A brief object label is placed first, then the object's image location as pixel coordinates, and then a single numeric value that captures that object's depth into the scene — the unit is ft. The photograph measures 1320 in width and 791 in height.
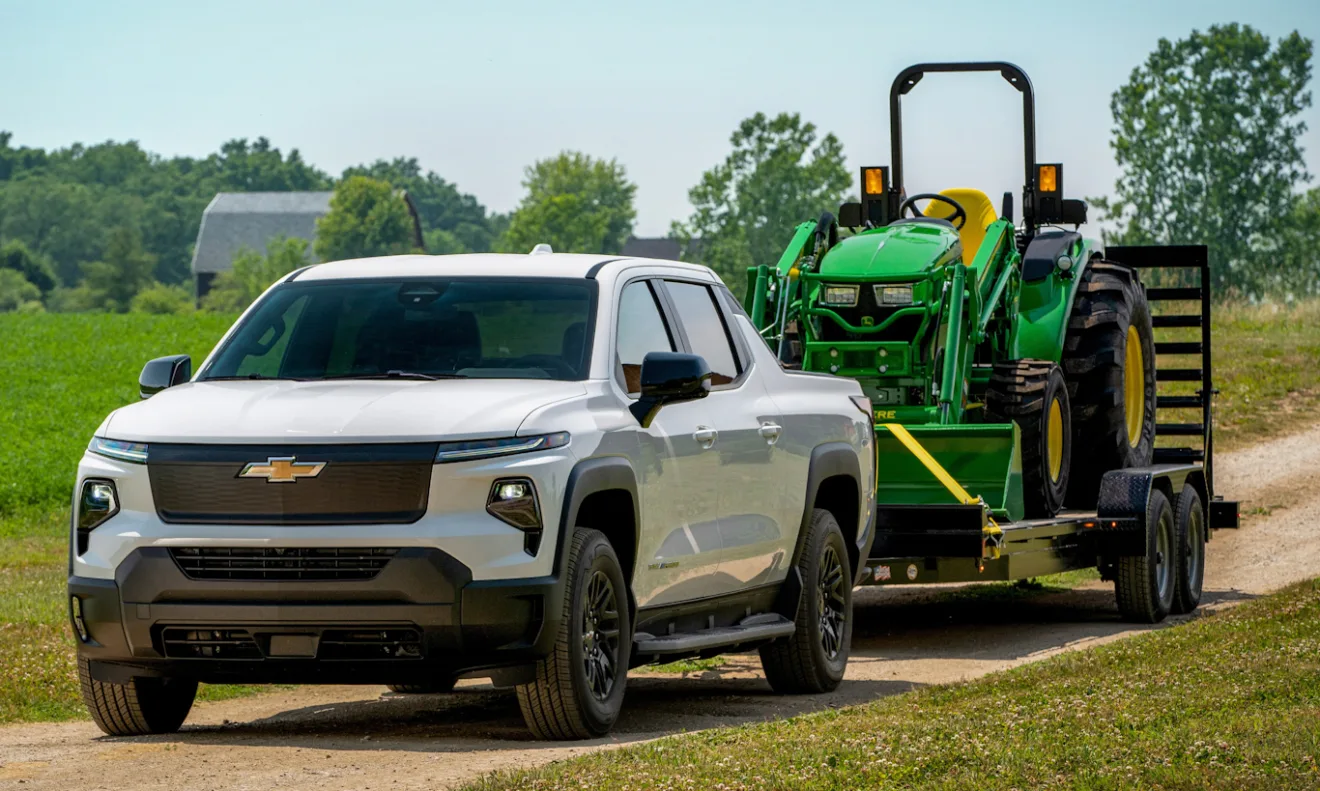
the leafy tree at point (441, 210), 631.15
